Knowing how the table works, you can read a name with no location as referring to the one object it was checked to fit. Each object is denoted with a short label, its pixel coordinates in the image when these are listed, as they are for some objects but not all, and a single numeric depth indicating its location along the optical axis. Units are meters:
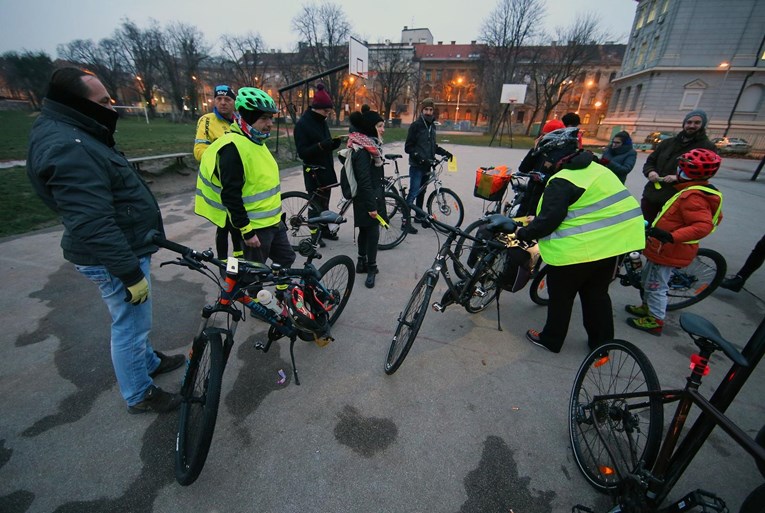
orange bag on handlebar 4.74
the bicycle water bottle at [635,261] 3.63
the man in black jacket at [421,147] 5.96
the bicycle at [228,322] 1.80
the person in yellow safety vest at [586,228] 2.47
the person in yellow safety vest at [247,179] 2.52
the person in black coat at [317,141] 4.38
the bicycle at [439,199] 6.04
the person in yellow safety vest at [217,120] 4.17
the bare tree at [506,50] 34.81
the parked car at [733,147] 22.69
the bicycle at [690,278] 3.78
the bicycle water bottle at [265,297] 2.16
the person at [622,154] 5.69
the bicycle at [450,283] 2.72
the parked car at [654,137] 27.36
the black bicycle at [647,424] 1.37
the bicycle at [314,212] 5.07
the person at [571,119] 5.83
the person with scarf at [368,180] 3.79
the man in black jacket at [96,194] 1.63
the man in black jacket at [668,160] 4.10
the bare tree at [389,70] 43.00
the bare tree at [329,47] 37.78
